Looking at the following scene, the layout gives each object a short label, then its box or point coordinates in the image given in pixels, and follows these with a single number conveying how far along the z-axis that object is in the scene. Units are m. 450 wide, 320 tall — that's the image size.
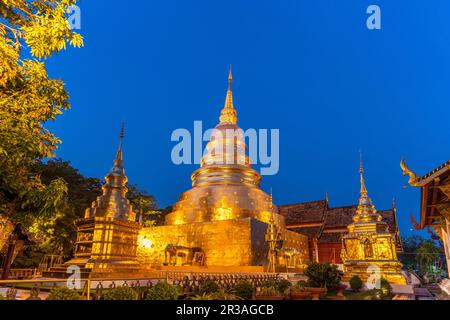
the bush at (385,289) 10.79
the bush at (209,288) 8.84
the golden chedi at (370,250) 15.08
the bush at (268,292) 9.24
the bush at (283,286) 11.12
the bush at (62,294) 5.67
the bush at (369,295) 10.46
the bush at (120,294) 6.40
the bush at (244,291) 9.06
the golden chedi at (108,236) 12.49
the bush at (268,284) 10.83
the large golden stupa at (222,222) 20.00
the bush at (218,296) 7.13
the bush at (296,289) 10.58
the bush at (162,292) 7.06
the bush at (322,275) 12.08
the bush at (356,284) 12.71
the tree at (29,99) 5.57
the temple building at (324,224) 27.95
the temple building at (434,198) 9.89
